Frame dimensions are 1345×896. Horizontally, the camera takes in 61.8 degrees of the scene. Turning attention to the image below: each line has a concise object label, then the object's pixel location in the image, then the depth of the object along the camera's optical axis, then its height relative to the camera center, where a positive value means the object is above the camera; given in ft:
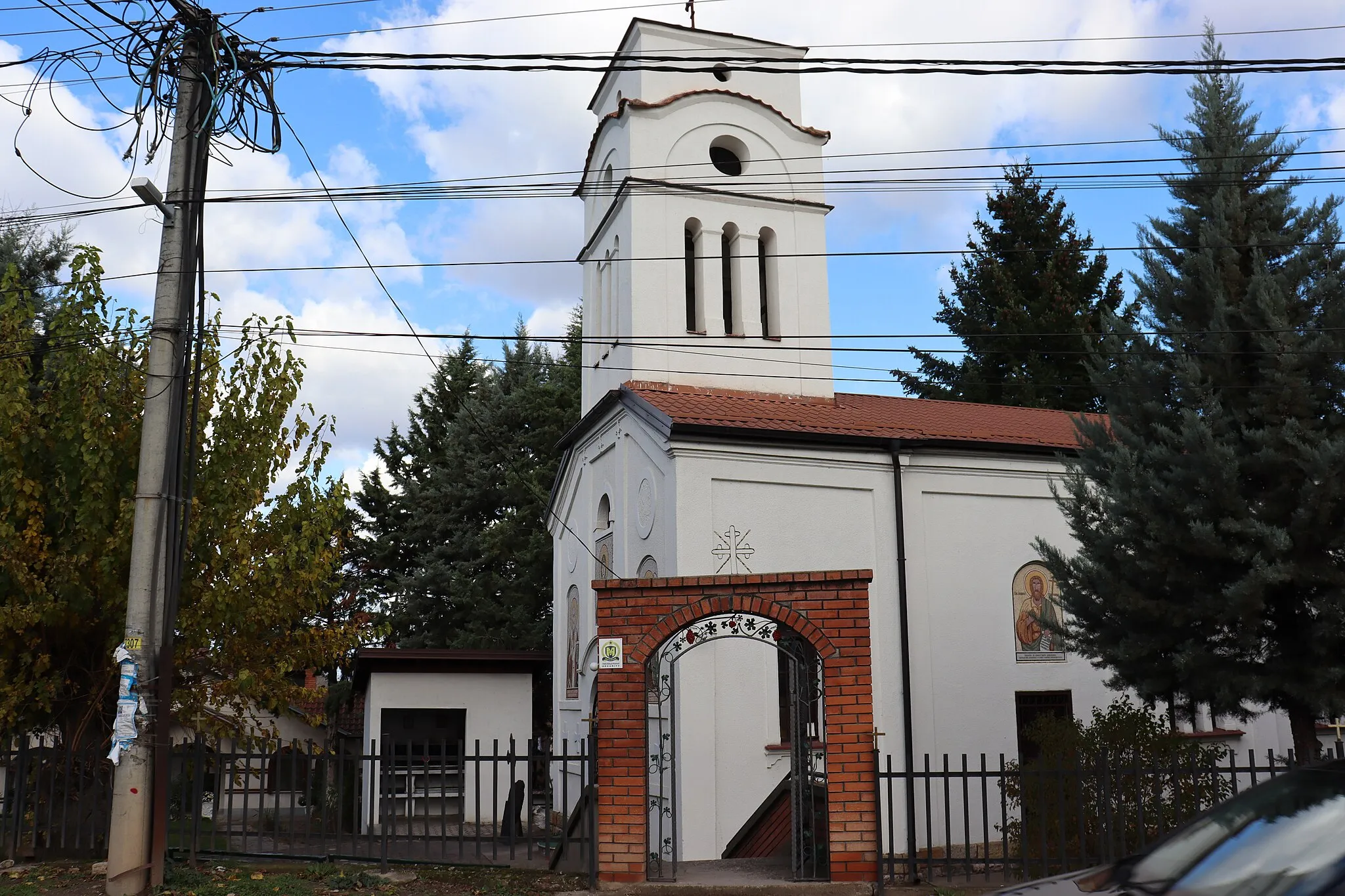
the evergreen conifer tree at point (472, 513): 105.29 +18.13
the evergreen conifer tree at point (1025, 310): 107.65 +37.24
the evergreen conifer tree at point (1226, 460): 33.24 +6.82
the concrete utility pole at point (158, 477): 27.58 +5.55
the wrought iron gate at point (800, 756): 30.22 -1.76
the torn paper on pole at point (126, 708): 27.48 -0.25
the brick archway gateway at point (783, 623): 28.96 +0.19
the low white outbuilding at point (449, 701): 64.34 -0.34
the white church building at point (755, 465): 48.85 +10.46
